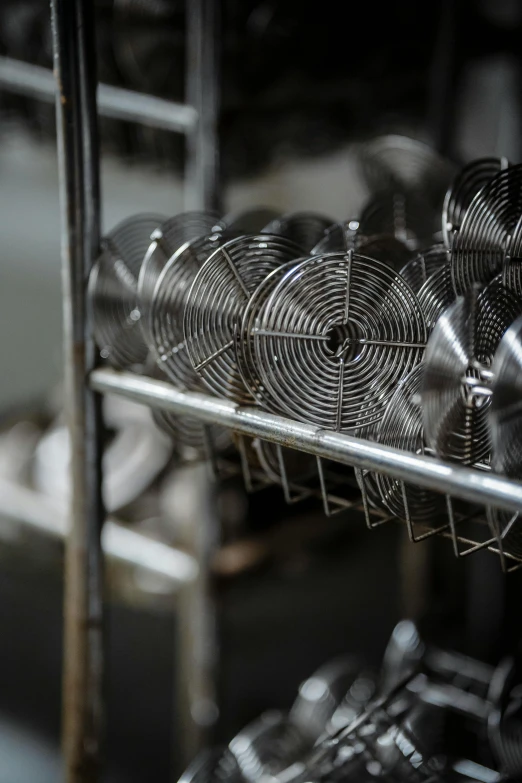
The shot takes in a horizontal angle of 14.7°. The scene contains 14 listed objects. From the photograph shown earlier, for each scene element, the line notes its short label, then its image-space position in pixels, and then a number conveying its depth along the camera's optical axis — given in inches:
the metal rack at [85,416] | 37.4
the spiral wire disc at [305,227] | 41.9
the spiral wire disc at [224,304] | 38.7
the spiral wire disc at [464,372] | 35.1
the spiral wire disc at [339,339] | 37.2
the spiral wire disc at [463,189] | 39.1
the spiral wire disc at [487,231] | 38.0
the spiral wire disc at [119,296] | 40.5
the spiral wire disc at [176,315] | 39.5
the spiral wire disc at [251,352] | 37.9
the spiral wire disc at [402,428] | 37.3
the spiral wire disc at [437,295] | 38.6
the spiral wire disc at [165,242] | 39.7
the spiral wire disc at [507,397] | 34.0
